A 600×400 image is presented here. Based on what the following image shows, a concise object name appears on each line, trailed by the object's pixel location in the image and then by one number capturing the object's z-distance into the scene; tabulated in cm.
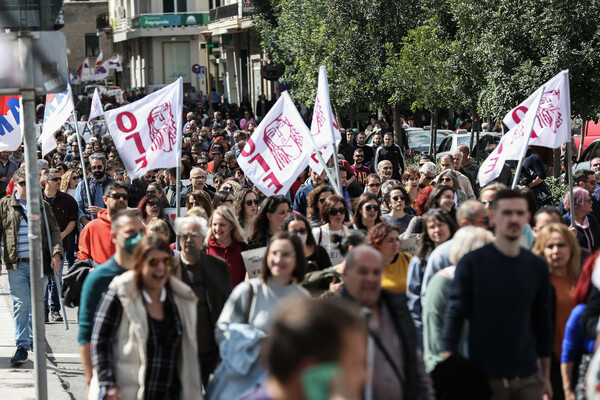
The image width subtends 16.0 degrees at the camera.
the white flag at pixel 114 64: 9470
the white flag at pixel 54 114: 2747
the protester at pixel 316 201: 1846
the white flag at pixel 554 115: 2120
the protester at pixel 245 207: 1859
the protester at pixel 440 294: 1123
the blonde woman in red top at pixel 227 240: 1555
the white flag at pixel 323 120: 2213
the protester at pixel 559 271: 1236
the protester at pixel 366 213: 1753
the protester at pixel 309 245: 1477
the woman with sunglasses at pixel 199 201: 1984
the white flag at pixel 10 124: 2387
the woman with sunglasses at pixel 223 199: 1977
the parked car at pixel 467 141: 4619
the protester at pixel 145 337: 1061
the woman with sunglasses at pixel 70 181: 2842
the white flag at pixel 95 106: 3162
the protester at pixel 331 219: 1696
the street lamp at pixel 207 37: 7991
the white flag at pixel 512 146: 2050
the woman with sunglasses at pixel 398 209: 1908
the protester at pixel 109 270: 1146
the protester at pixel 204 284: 1329
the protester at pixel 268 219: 1665
